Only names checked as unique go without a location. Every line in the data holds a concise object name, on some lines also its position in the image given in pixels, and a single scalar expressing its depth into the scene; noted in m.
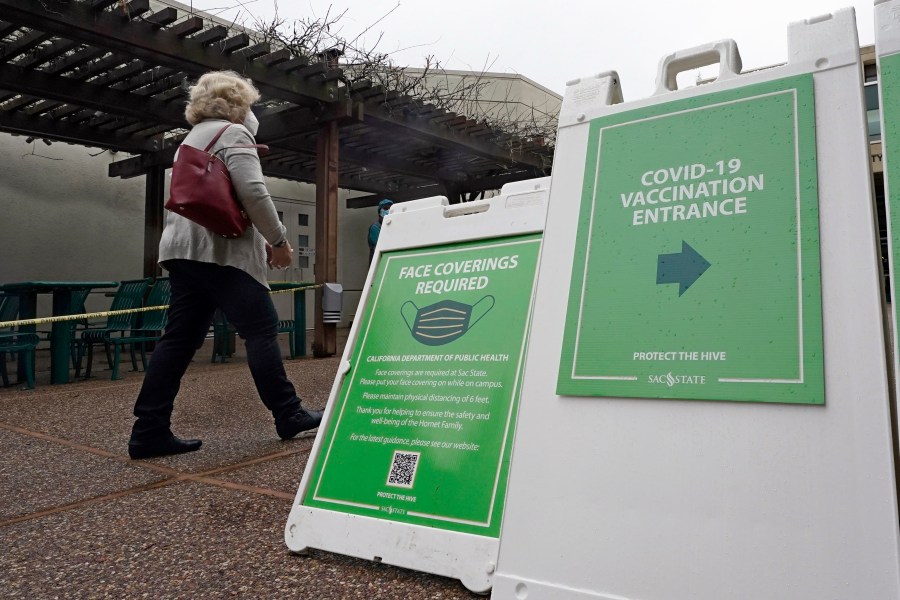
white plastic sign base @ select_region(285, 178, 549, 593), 1.59
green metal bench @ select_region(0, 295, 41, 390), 5.49
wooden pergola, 5.86
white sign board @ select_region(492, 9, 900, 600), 1.07
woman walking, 2.99
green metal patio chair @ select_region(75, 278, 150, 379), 6.49
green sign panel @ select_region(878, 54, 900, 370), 1.08
